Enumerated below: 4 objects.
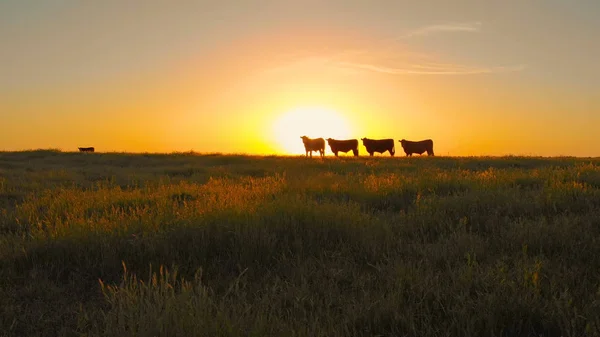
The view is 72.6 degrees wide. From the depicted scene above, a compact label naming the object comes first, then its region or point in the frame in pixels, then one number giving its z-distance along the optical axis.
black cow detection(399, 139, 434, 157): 38.78
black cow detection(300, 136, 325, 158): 35.84
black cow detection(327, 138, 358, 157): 37.81
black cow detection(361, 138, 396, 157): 37.78
